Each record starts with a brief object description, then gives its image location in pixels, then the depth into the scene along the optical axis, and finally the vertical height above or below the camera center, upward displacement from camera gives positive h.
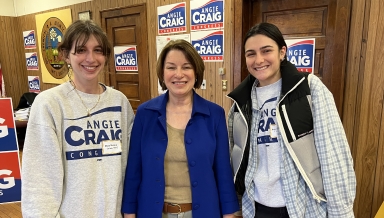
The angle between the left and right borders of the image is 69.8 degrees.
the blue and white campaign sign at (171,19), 3.39 +0.58
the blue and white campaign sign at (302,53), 2.50 +0.09
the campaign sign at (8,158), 2.37 -0.78
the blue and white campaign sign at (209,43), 3.10 +0.24
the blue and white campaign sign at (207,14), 3.04 +0.56
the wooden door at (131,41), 3.91 +0.36
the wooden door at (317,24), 2.29 +0.35
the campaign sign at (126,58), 4.10 +0.12
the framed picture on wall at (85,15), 4.51 +0.85
